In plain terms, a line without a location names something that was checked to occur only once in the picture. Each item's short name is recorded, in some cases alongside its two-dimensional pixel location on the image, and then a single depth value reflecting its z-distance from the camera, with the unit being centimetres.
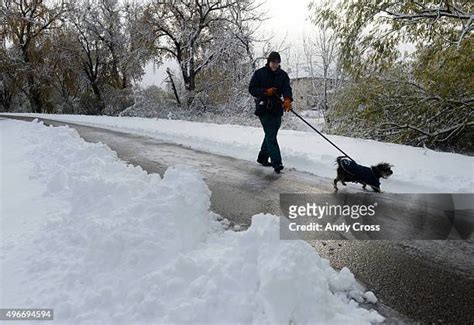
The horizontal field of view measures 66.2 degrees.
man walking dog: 671
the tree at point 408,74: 892
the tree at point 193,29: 2481
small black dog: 522
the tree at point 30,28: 3292
